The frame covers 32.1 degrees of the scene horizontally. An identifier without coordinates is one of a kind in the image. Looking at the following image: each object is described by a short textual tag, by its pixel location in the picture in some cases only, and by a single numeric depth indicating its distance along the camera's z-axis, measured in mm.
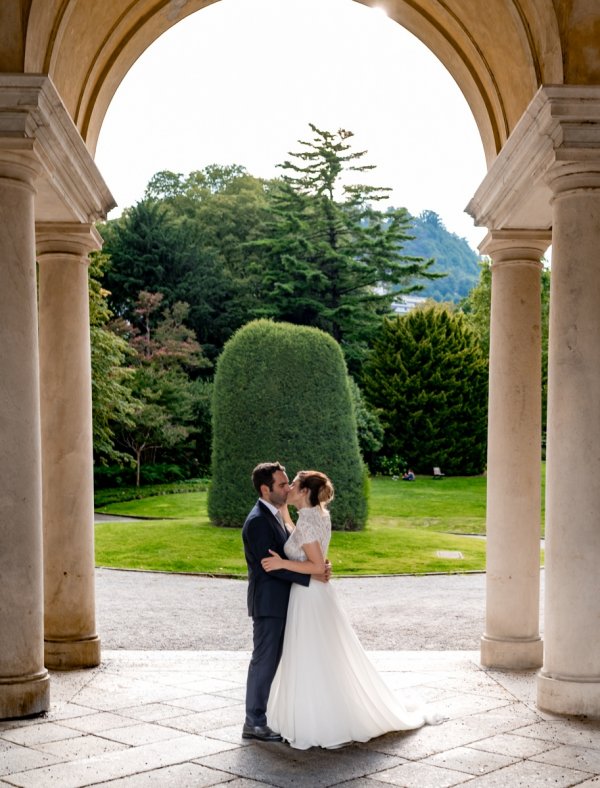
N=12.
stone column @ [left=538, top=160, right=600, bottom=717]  7852
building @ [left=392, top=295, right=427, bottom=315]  154500
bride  7117
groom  7293
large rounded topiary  24188
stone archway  7758
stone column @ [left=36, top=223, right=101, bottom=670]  9938
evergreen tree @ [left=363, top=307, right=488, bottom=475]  41750
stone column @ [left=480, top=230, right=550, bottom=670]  10055
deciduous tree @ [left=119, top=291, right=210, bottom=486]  38156
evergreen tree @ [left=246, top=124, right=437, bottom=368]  43688
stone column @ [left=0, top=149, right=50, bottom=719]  7664
